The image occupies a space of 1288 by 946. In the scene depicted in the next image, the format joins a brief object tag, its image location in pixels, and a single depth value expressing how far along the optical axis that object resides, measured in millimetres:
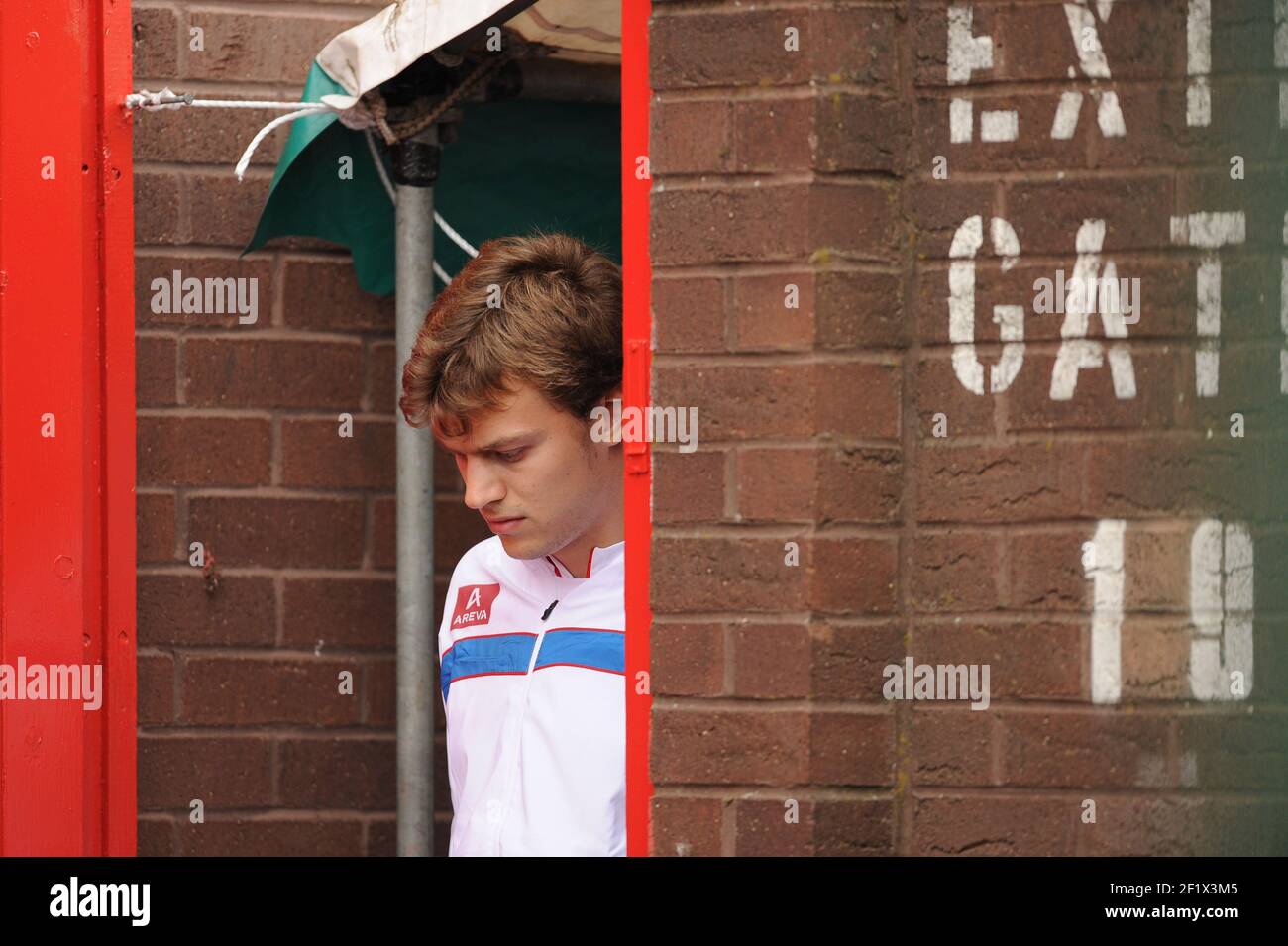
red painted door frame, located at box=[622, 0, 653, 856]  5238
